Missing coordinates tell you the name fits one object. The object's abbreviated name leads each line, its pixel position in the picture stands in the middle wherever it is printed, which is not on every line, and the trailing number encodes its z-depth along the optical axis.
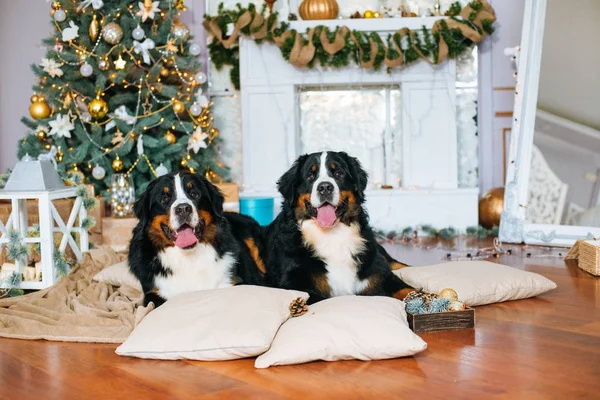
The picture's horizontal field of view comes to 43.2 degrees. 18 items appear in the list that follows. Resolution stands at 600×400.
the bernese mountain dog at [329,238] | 3.39
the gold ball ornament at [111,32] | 5.86
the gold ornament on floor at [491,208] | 6.52
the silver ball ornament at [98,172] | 5.79
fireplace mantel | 6.88
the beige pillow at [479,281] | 3.56
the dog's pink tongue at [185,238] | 3.33
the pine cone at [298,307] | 2.98
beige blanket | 3.23
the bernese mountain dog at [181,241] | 3.34
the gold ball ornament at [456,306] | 3.18
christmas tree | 5.88
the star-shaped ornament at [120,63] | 5.89
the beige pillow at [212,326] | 2.75
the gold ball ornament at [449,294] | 3.23
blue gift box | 6.36
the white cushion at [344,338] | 2.68
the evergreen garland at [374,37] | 6.60
